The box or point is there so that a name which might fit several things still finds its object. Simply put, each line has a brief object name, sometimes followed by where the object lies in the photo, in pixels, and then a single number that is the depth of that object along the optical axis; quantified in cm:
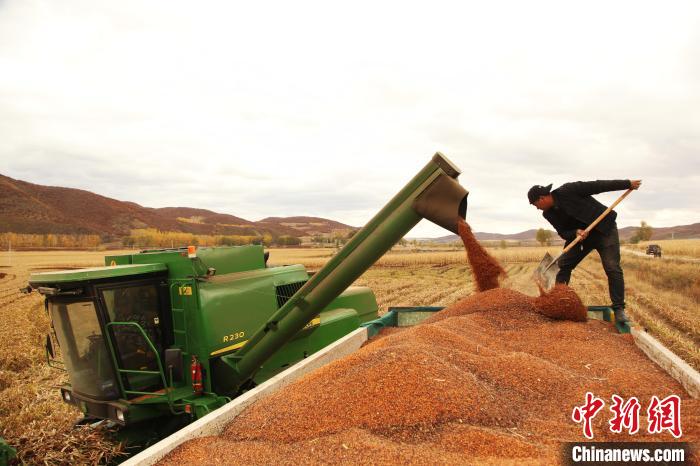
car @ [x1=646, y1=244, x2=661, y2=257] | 3389
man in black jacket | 485
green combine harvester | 338
